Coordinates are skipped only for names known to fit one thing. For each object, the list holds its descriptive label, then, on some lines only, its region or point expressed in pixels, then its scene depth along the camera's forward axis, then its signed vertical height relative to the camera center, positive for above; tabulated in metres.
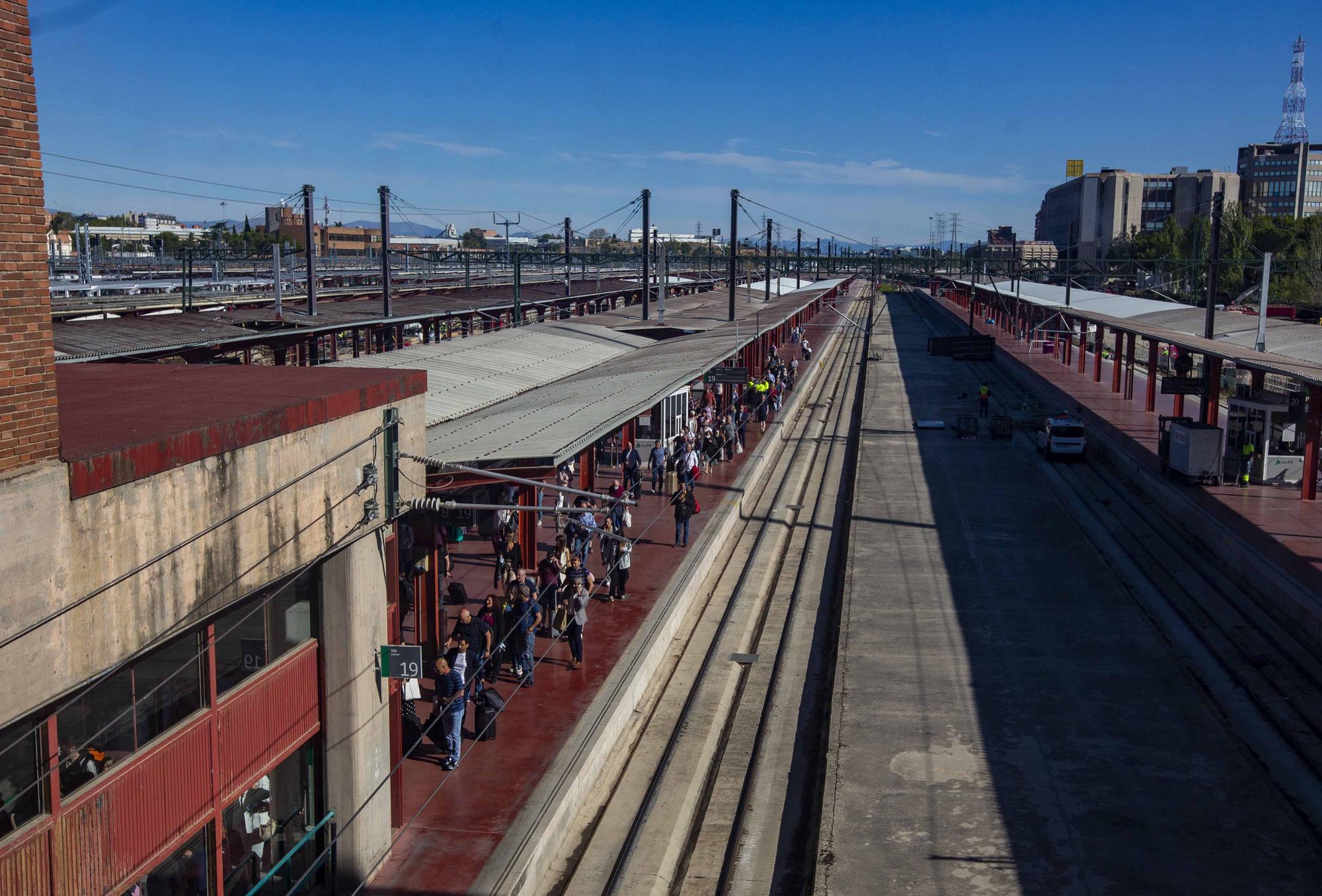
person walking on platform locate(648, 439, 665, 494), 24.42 -3.81
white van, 32.47 -4.02
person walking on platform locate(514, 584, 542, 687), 13.21 -3.92
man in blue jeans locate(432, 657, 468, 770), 11.03 -4.02
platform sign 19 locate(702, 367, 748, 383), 29.19 -2.26
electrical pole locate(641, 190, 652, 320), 40.33 +0.88
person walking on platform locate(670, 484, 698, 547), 19.58 -3.79
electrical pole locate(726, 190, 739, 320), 43.73 +2.55
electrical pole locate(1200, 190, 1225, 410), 34.03 +0.78
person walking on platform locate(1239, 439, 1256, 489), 26.22 -3.65
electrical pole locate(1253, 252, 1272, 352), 29.83 -0.58
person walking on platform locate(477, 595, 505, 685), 12.88 -3.99
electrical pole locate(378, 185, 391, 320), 34.34 +1.10
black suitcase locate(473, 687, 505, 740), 11.50 -4.26
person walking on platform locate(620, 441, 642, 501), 22.08 -3.59
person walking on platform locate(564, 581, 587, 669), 13.62 -3.99
